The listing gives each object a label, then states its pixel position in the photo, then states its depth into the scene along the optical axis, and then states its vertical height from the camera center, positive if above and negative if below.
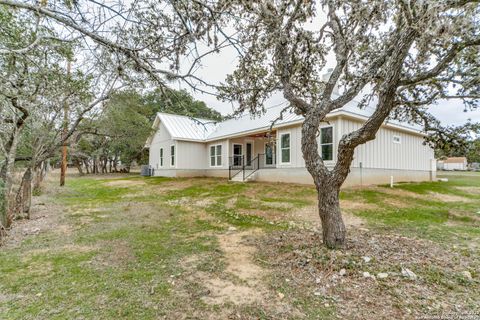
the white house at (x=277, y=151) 11.59 +0.61
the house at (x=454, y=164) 47.81 -1.20
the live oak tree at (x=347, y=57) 3.08 +1.64
